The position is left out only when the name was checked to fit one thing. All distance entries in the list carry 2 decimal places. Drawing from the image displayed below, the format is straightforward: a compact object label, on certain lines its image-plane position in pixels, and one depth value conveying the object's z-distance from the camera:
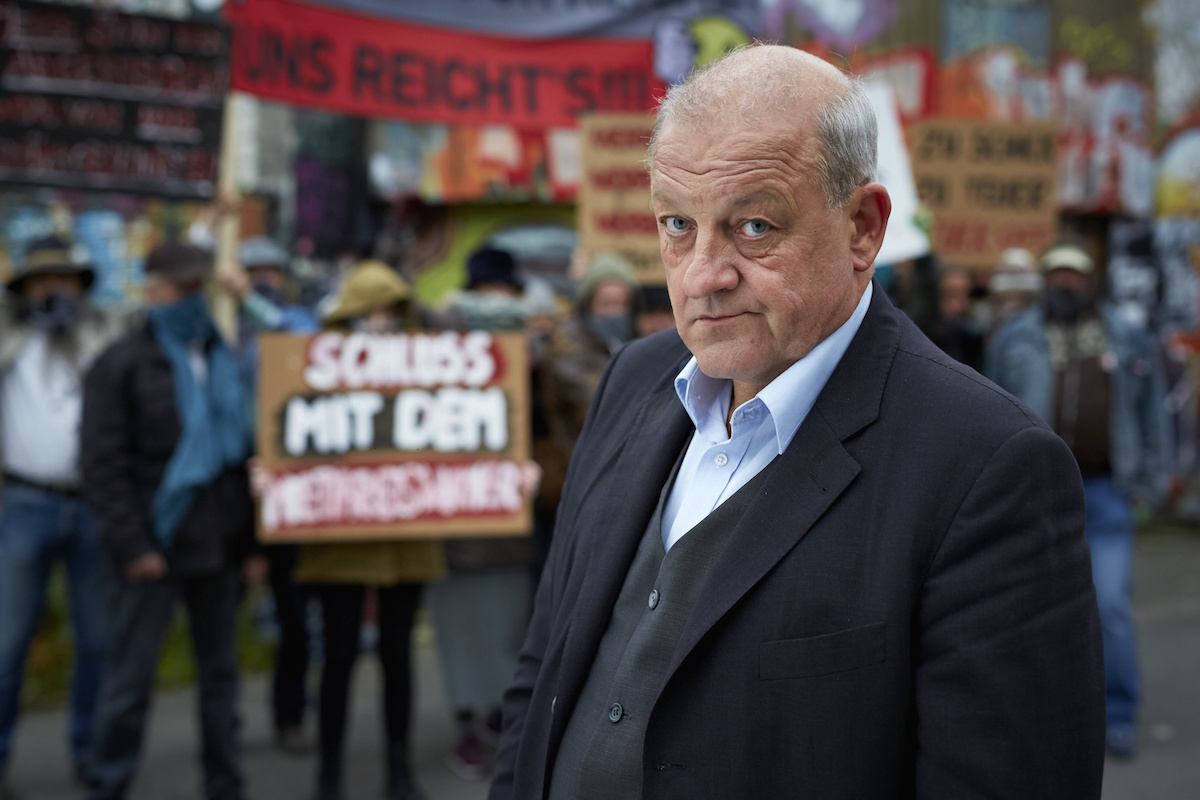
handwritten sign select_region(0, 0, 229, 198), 4.24
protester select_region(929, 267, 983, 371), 6.22
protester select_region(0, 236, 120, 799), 4.45
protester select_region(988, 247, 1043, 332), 7.14
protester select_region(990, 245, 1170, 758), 5.11
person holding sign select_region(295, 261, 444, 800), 4.30
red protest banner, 4.45
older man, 1.30
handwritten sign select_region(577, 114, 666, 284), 5.76
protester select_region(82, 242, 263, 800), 4.02
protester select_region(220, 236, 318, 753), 5.13
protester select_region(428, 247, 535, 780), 5.01
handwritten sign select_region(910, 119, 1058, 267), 6.65
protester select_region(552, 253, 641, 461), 4.75
